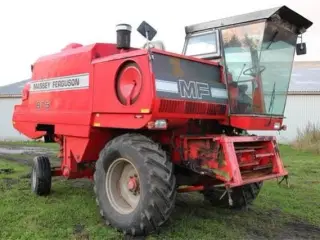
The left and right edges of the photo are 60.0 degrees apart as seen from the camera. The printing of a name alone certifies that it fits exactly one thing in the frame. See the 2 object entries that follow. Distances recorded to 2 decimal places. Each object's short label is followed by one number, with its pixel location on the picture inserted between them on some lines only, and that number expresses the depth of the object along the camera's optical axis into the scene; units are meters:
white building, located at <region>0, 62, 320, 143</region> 15.73
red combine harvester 3.25
